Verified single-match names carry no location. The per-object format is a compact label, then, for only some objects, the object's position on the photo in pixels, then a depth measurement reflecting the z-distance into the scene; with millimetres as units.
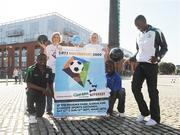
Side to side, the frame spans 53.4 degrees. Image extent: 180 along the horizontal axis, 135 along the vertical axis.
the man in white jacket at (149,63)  3204
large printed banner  3475
